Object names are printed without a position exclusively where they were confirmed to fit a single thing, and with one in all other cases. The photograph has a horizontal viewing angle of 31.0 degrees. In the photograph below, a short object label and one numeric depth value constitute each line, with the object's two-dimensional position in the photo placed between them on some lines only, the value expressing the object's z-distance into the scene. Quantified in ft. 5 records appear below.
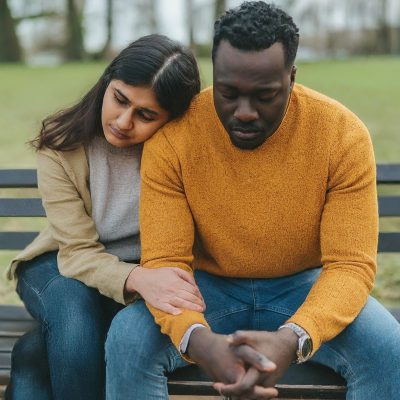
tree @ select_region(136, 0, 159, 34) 62.18
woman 8.22
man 7.46
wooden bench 8.19
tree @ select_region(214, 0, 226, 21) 52.34
